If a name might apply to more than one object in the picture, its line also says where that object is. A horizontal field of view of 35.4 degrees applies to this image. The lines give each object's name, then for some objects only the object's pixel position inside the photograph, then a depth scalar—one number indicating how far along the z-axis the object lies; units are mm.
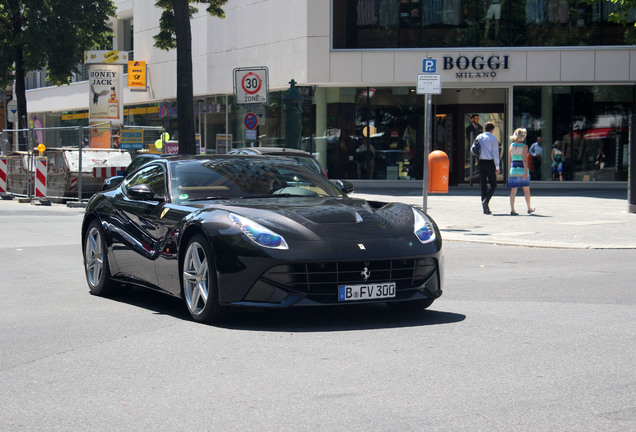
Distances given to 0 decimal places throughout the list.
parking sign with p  17906
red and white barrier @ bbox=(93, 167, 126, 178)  26672
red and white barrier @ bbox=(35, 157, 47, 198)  27277
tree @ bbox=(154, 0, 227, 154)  26672
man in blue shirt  20594
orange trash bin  19672
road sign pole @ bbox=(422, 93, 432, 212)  17594
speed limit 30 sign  22016
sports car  7203
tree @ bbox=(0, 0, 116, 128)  39562
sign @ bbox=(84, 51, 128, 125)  39875
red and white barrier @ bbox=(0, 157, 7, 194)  30188
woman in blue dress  20062
